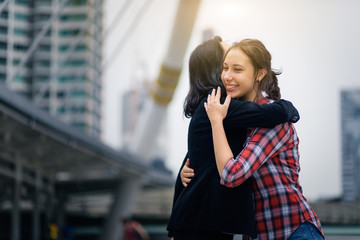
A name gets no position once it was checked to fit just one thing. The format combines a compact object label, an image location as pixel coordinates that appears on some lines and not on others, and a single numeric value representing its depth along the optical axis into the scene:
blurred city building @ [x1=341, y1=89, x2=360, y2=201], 43.28
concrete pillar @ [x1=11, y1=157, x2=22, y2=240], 19.44
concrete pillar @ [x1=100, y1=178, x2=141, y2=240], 31.22
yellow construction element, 21.83
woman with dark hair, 2.55
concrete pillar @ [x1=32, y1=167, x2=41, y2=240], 22.88
